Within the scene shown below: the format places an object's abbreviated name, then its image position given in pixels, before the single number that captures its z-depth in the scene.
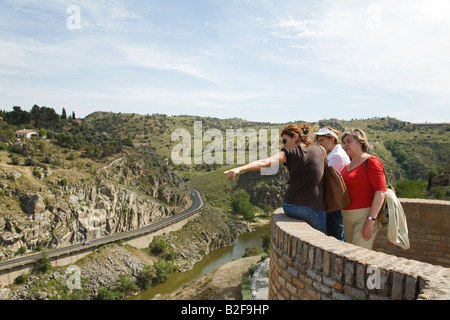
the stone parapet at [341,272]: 2.36
